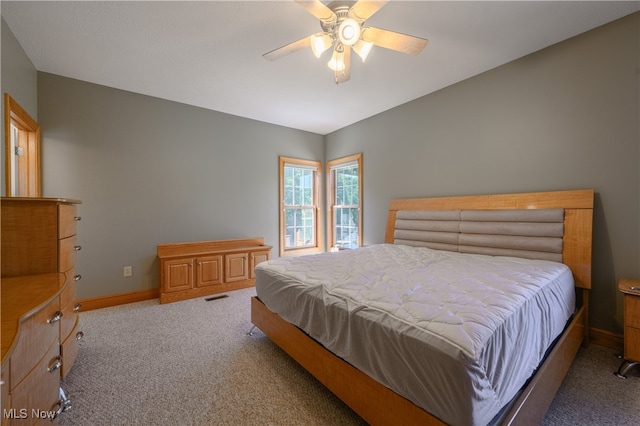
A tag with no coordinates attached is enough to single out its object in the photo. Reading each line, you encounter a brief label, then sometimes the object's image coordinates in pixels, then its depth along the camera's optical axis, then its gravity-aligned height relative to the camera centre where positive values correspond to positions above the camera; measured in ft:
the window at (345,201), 15.01 +0.68
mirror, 7.87 +1.98
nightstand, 5.92 -2.75
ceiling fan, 5.49 +4.18
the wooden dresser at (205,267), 10.87 -2.46
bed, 3.38 -1.75
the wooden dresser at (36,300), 2.56 -1.11
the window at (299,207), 15.55 +0.32
